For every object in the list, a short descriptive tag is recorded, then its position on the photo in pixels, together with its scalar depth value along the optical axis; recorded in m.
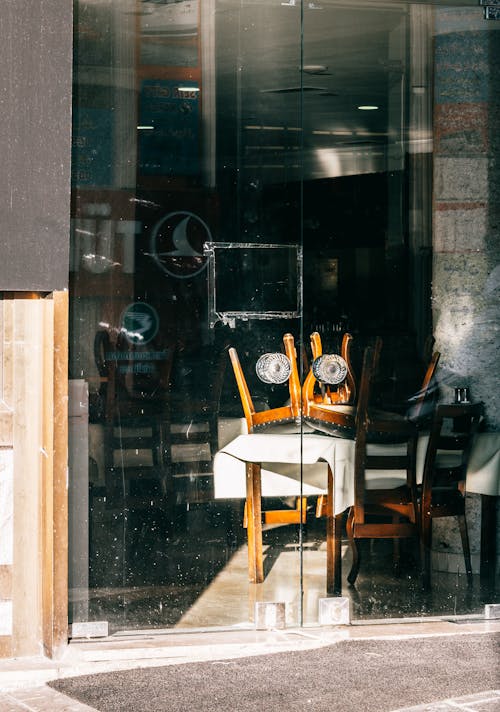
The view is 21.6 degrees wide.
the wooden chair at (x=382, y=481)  6.81
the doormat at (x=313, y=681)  5.36
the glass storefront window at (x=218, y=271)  6.44
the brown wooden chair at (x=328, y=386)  6.66
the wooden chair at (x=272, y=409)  6.59
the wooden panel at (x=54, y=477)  6.01
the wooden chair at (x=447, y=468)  6.92
